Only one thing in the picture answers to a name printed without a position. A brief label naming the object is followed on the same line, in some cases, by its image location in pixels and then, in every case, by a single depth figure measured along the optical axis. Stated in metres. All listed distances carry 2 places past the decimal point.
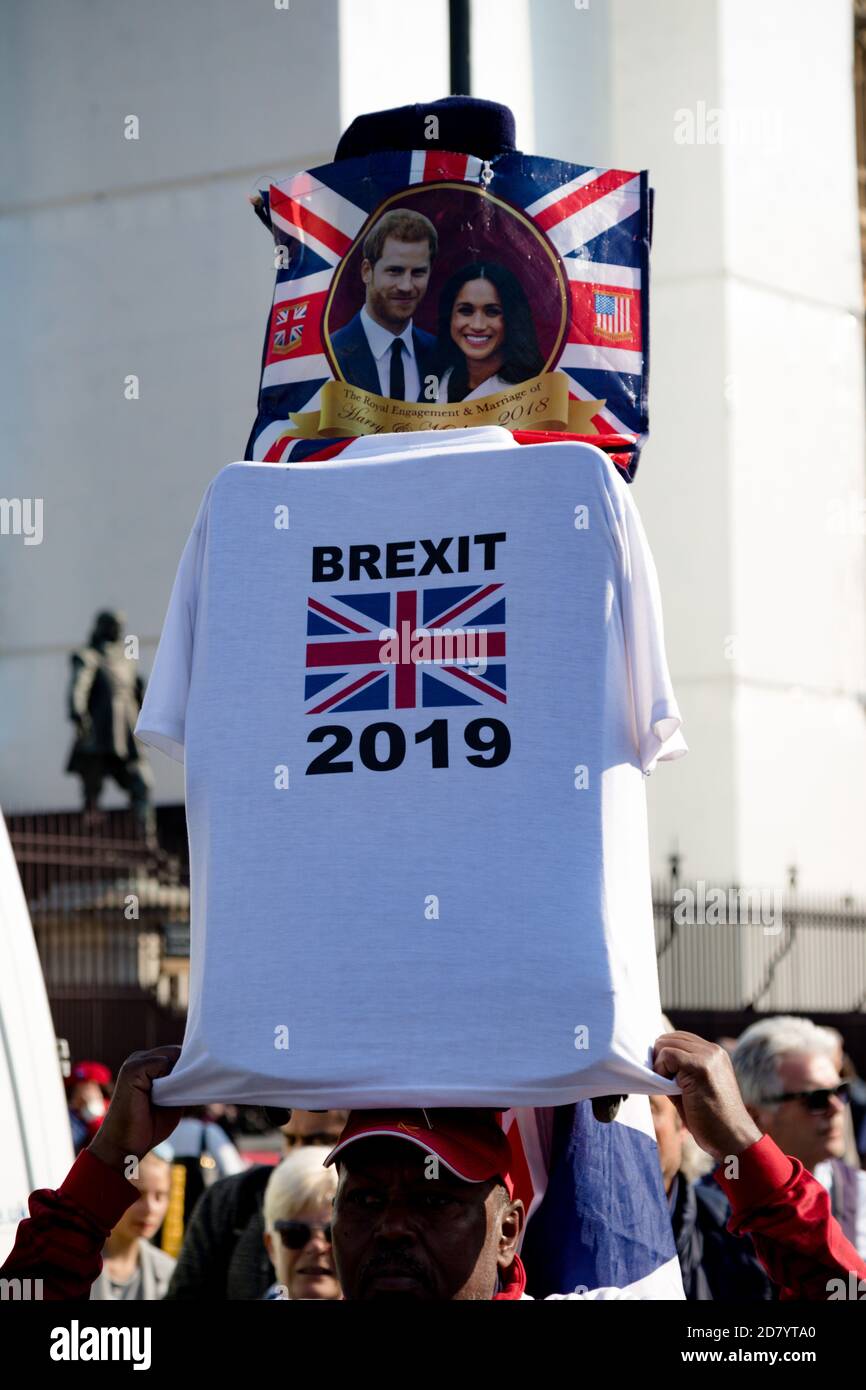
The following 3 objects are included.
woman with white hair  4.77
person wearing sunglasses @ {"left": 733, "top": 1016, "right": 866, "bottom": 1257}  5.34
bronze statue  23.17
